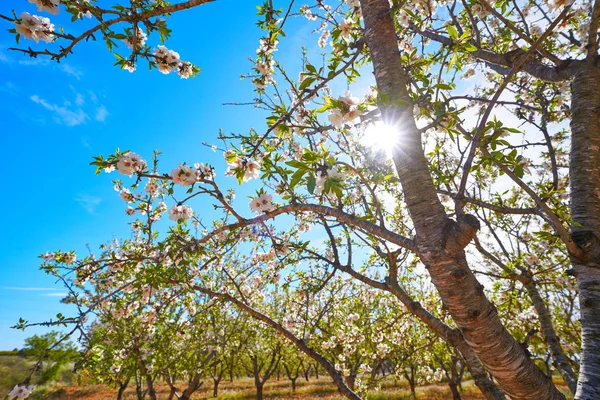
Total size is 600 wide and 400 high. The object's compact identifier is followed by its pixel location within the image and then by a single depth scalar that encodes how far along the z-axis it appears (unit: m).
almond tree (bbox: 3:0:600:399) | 1.37
